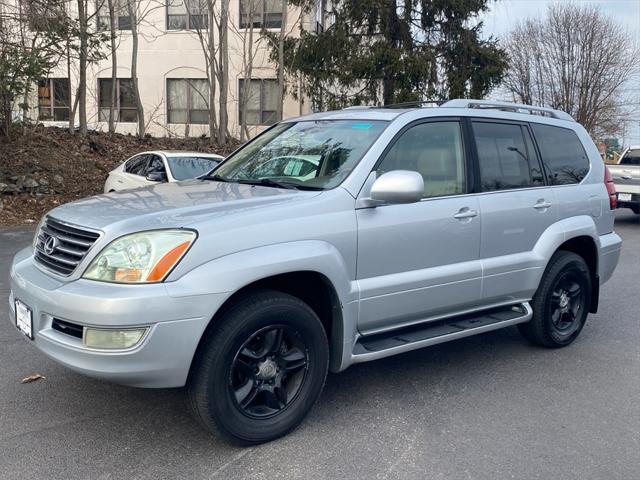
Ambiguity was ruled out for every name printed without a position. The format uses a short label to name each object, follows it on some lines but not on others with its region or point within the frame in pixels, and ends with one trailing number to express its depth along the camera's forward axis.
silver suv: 3.10
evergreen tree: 17.50
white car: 10.68
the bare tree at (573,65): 29.94
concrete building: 23.06
